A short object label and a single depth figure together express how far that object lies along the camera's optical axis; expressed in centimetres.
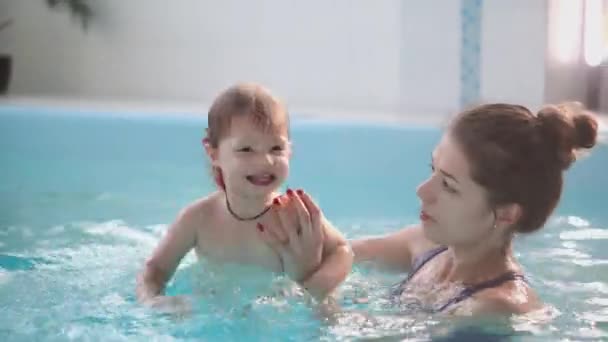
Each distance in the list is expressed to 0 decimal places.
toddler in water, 217
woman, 197
